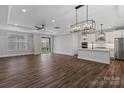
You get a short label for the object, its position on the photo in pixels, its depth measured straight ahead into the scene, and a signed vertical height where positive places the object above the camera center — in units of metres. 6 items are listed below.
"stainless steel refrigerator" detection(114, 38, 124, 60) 5.65 -0.23
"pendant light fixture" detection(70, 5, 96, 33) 3.11 +0.86
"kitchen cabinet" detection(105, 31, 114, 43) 6.25 +0.74
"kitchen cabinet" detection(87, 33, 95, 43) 7.38 +0.77
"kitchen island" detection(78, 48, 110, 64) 4.67 -0.73
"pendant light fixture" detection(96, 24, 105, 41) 6.54 +0.80
